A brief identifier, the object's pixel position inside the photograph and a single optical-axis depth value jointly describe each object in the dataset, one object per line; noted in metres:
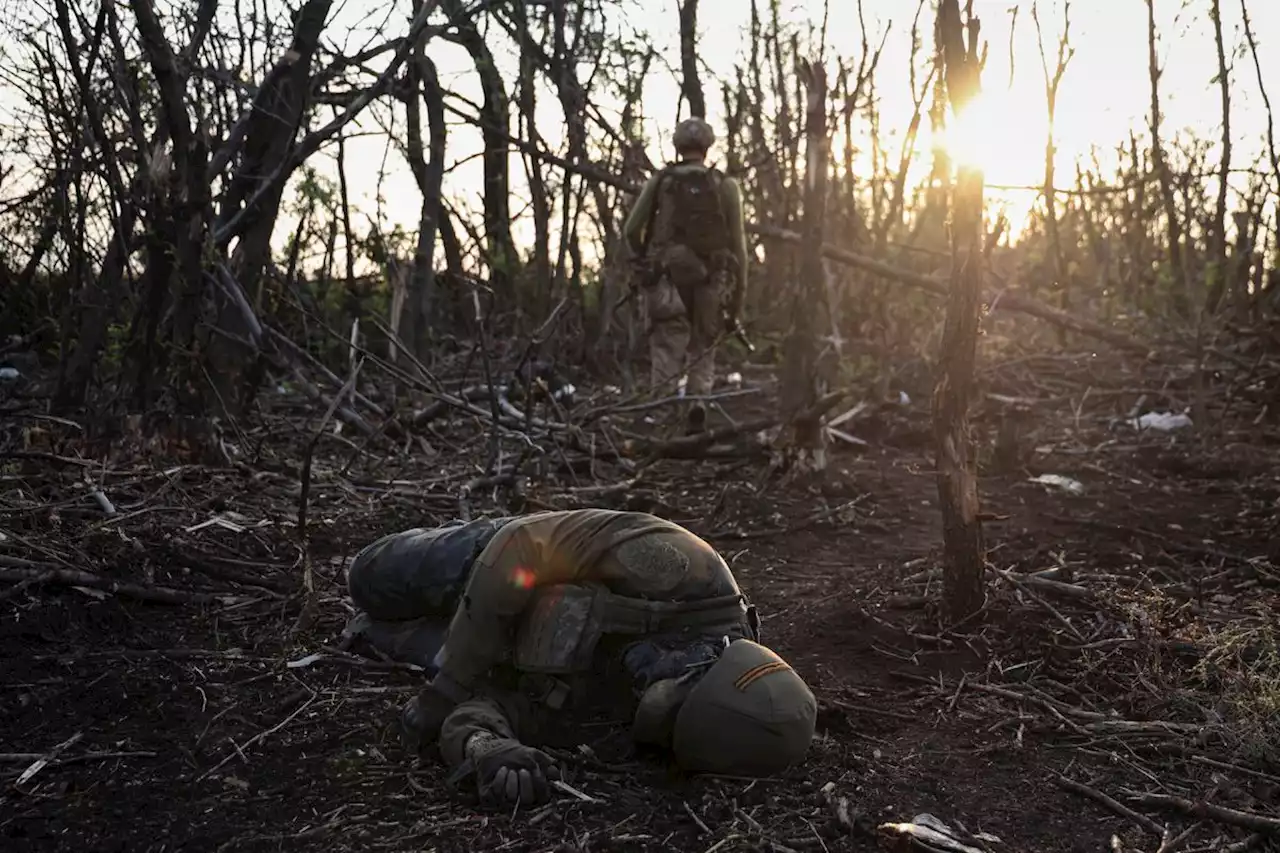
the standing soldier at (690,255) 7.71
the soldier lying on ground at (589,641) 2.70
